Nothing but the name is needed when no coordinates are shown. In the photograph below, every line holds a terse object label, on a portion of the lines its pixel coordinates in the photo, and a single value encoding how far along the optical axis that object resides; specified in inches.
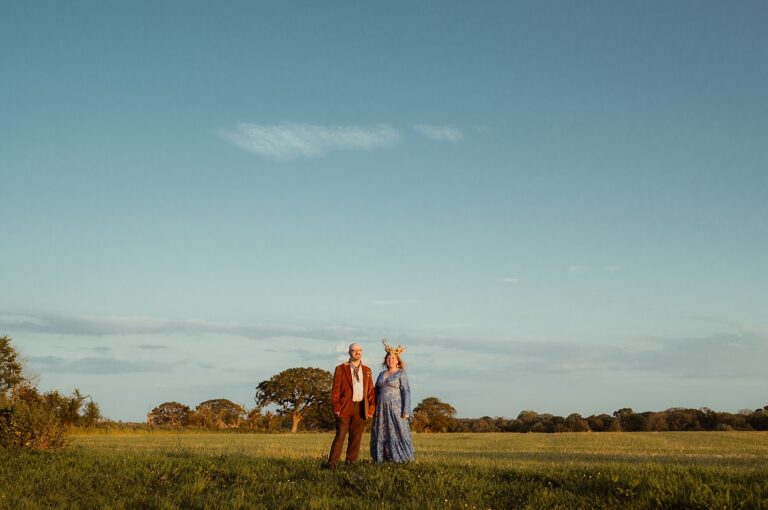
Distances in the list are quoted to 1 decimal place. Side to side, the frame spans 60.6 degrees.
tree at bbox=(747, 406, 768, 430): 2128.4
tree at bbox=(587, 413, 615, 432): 2299.5
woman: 555.8
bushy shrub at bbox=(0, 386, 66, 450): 677.9
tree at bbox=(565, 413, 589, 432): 2300.7
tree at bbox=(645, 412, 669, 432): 2215.8
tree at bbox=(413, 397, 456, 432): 2716.5
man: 552.7
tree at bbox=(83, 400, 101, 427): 1923.0
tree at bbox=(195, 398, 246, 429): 2433.6
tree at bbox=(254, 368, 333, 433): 3029.0
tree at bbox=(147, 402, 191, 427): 4113.9
